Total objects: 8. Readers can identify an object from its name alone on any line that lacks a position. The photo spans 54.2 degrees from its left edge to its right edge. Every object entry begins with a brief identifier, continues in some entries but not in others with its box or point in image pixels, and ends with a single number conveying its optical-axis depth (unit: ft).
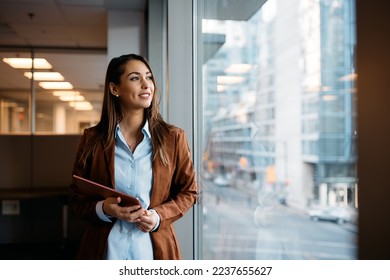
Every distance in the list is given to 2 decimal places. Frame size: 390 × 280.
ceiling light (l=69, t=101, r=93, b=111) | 15.10
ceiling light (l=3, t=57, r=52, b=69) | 14.53
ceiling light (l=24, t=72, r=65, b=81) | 14.66
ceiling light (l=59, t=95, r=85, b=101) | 15.07
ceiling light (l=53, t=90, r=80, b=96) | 14.98
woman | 3.70
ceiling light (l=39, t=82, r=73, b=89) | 14.81
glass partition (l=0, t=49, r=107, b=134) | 14.40
